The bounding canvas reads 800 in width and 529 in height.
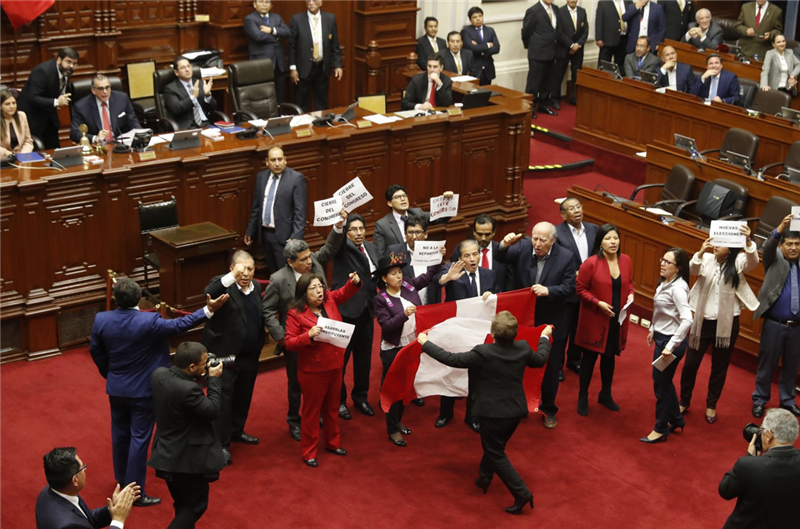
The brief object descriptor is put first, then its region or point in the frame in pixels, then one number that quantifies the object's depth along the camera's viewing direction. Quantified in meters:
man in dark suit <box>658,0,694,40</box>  15.26
